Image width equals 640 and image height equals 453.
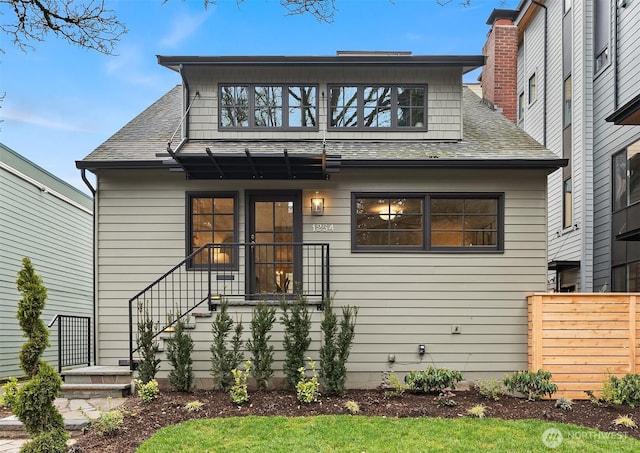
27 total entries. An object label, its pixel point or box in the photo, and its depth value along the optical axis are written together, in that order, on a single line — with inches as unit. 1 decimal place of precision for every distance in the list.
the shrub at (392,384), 243.1
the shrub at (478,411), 209.6
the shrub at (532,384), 237.6
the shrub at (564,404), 222.8
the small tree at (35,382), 164.2
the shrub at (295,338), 239.6
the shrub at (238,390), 222.5
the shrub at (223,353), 241.4
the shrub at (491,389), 237.1
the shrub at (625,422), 197.9
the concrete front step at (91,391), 243.3
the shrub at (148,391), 226.2
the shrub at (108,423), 186.7
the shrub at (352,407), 214.4
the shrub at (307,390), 223.5
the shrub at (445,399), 223.8
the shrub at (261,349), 241.1
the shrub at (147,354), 239.6
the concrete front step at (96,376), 247.9
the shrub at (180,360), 240.7
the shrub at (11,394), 166.0
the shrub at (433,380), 241.6
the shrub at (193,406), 213.4
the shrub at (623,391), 228.1
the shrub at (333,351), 237.8
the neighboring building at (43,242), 356.2
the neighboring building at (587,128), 359.6
